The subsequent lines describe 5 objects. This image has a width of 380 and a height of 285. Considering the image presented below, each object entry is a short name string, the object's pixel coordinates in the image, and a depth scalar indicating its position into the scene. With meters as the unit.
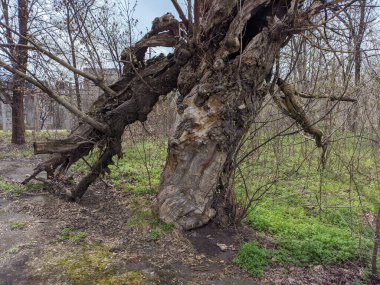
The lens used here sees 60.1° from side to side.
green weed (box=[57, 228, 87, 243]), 4.08
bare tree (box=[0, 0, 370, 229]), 3.95
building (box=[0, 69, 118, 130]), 9.38
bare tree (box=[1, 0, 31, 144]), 12.94
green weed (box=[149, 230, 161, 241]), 4.04
